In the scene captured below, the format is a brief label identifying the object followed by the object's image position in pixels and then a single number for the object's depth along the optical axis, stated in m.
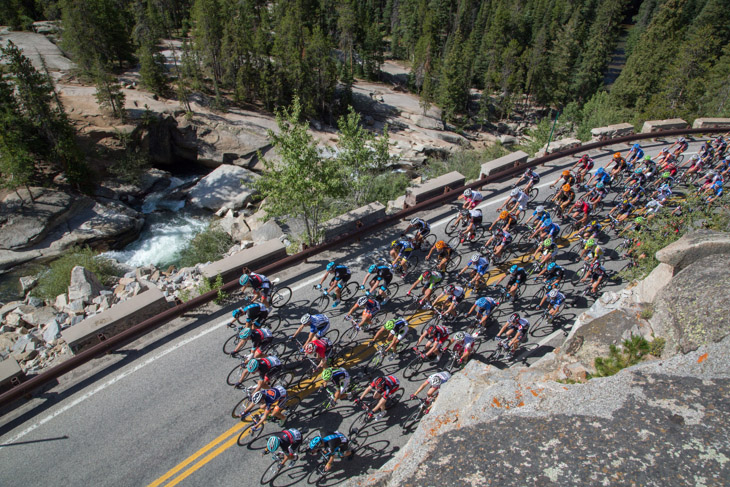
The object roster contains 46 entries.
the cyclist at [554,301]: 11.83
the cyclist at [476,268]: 12.30
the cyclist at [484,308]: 11.25
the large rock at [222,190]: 31.11
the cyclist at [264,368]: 9.32
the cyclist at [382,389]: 9.34
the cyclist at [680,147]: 18.78
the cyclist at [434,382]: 9.38
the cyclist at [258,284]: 11.16
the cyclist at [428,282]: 11.88
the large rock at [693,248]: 8.35
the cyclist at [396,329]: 10.48
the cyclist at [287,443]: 8.00
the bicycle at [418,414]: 9.51
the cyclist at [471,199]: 14.90
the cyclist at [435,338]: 10.54
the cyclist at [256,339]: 9.98
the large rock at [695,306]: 6.66
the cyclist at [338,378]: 9.30
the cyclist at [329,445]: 8.24
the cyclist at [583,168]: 17.22
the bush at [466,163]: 22.03
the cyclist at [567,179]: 16.08
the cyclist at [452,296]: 11.49
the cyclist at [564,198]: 15.56
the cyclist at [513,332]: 10.92
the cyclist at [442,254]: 12.77
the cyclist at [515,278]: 12.14
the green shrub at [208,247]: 18.67
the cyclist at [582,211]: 15.06
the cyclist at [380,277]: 11.69
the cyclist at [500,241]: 13.41
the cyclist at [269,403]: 8.84
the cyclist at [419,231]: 13.60
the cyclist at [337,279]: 11.62
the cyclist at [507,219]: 13.94
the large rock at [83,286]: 14.02
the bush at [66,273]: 16.17
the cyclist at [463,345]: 10.48
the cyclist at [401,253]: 12.67
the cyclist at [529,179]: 16.34
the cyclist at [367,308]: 11.03
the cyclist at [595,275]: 12.70
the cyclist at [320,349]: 10.00
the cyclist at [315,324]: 10.34
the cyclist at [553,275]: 12.45
